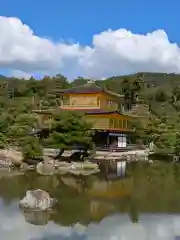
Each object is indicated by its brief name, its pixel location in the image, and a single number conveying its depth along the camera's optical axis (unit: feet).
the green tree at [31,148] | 76.13
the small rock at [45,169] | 70.74
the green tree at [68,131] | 78.18
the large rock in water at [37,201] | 43.45
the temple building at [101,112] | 115.55
